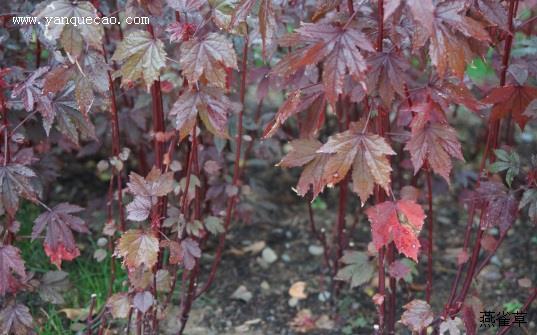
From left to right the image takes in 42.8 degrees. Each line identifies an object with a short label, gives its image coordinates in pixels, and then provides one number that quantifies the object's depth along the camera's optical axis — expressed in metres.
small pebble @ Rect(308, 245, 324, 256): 3.29
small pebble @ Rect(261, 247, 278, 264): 3.24
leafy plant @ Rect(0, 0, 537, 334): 1.86
